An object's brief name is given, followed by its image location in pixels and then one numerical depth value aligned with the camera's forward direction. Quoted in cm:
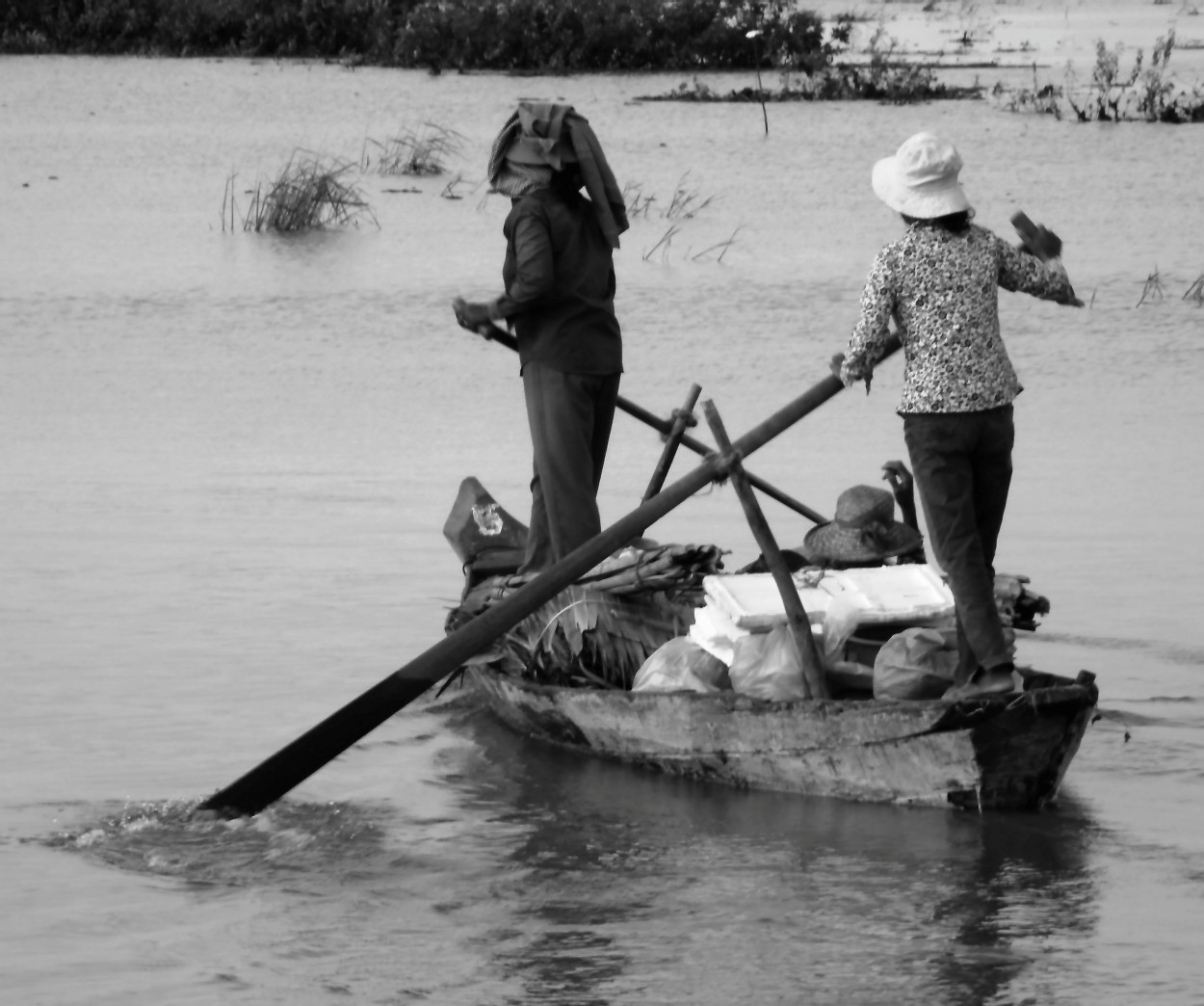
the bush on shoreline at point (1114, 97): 5497
